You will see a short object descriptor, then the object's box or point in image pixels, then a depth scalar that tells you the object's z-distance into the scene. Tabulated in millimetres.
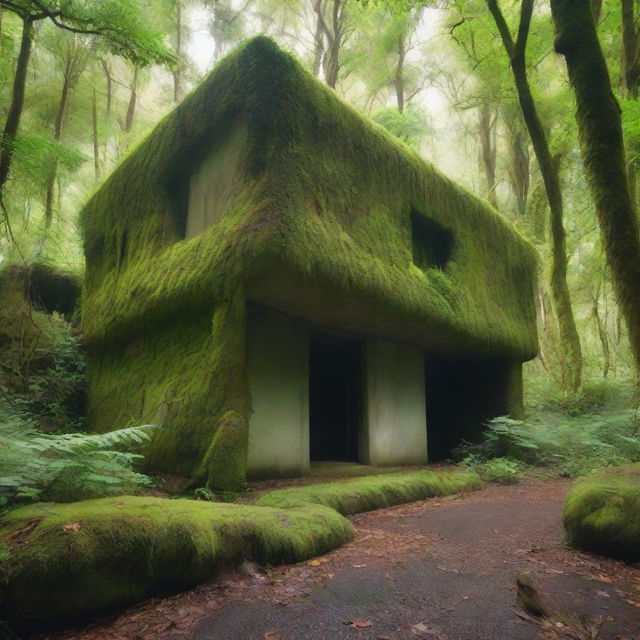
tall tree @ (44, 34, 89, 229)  15844
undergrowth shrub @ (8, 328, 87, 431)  7891
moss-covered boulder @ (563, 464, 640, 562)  3877
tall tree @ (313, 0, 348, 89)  16438
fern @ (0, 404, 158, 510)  3340
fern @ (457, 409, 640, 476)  9031
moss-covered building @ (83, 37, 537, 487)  6156
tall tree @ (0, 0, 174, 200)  7527
